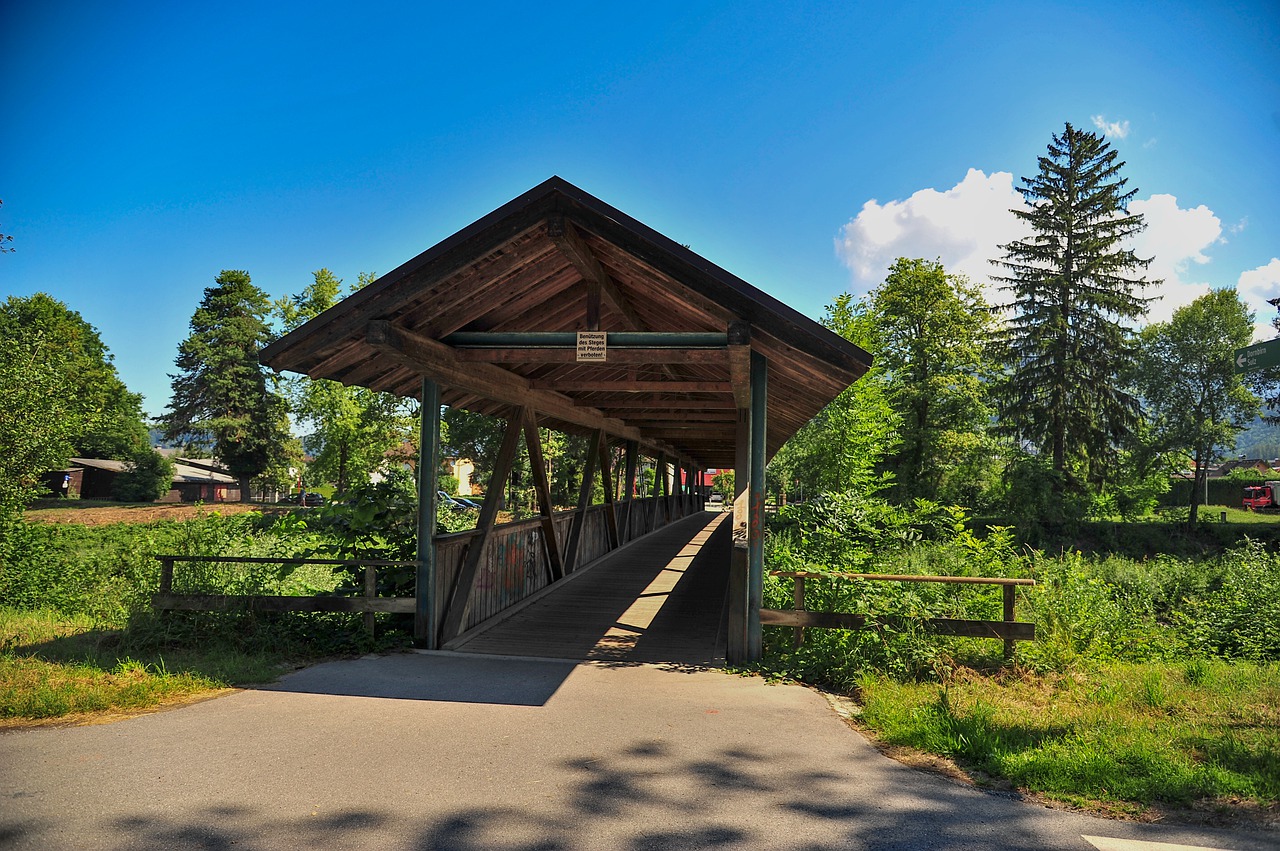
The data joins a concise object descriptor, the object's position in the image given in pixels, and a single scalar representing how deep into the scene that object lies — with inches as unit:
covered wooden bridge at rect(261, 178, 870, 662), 246.8
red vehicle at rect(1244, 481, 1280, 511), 1809.8
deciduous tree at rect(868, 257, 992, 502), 1163.9
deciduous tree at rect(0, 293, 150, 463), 1631.4
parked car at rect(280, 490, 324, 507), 1884.6
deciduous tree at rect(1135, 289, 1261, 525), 1333.7
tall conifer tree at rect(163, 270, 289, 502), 1616.6
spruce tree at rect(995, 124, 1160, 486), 1159.0
